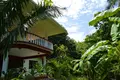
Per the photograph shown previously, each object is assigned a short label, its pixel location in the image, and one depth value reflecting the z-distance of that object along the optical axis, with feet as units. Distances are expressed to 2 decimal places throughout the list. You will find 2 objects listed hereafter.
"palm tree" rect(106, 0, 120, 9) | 19.71
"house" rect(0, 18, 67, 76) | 20.13
